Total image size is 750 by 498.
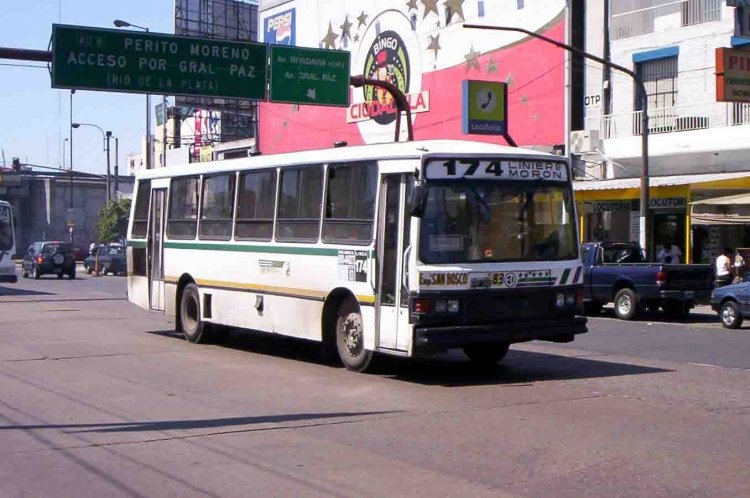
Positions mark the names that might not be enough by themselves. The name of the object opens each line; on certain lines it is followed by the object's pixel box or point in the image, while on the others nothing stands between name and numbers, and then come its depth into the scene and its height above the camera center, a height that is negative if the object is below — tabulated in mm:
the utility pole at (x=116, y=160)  73450 +5259
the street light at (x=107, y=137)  69250 +6602
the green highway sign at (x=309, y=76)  24375 +3775
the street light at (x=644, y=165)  27045 +1858
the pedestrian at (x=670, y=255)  30297 -650
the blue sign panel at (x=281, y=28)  53881 +10836
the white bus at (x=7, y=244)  36344 -365
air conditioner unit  35031 +3138
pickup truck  24750 -1180
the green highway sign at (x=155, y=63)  21078 +3620
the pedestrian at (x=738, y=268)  28484 -951
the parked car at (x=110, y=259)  56250 -1385
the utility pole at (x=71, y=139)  69375 +6358
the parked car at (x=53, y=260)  50438 -1278
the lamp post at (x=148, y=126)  54469 +5706
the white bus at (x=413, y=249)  12625 -208
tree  69750 +776
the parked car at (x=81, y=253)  71988 -1361
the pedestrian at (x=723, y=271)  28172 -1017
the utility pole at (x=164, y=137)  56781 +5276
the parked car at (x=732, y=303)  22234 -1524
